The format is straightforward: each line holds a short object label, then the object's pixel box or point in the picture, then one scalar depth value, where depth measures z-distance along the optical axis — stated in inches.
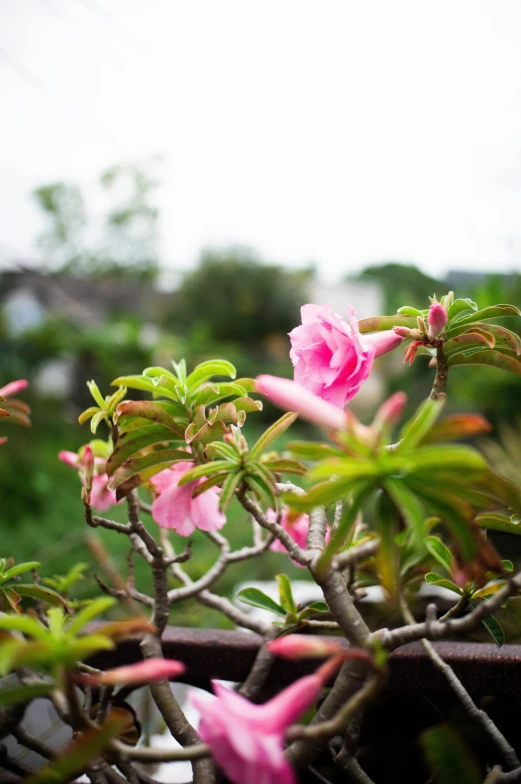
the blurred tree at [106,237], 634.8
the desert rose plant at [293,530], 12.4
